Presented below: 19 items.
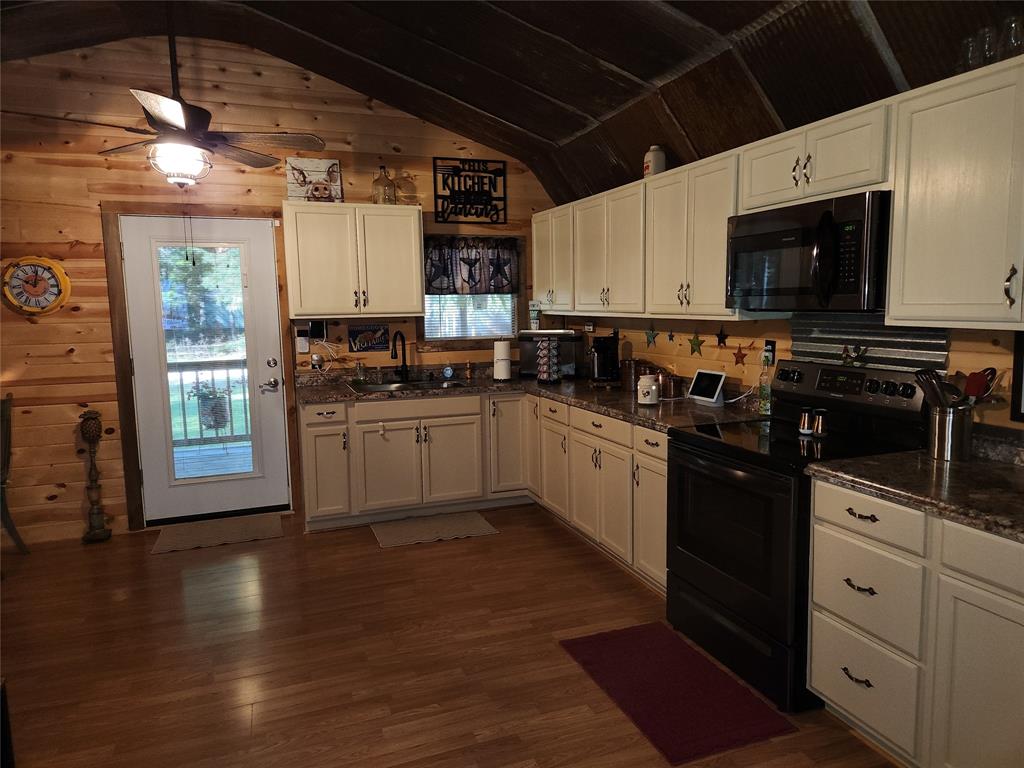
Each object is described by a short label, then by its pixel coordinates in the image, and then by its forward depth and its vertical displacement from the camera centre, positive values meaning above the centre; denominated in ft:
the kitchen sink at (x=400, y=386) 15.61 -1.57
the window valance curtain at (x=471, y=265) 16.72 +1.26
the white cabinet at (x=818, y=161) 7.91 +1.89
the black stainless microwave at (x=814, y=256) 8.01 +0.70
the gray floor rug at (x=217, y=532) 14.23 -4.55
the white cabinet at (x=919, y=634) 5.91 -3.10
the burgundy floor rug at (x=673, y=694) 7.72 -4.70
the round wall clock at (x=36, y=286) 13.71 +0.75
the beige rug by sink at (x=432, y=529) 14.28 -4.54
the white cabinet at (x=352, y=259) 14.79 +1.29
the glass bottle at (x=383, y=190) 15.66 +2.89
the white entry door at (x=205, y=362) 14.82 -0.91
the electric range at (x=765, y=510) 7.95 -2.46
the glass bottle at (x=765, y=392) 10.82 -1.28
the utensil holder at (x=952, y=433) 7.61 -1.37
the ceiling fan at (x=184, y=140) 9.05 +2.60
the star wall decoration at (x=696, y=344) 13.20 -0.60
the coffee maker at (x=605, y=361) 14.90 -1.01
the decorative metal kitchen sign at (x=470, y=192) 16.72 +3.06
